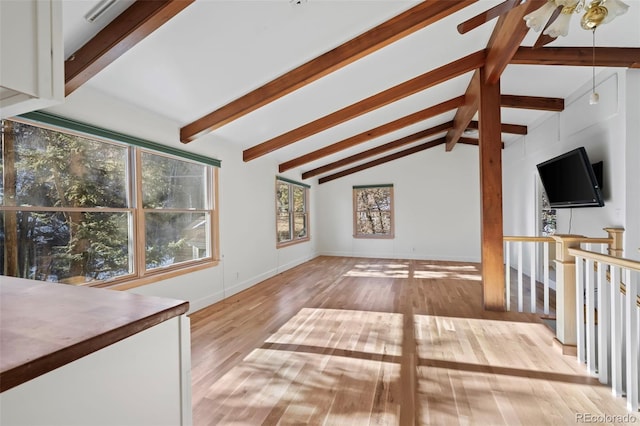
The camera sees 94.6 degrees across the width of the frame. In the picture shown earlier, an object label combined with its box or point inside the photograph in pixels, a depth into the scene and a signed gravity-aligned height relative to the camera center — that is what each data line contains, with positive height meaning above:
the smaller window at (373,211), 7.79 +0.00
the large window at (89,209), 2.11 +0.04
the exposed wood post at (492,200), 3.50 +0.12
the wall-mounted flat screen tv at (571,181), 3.37 +0.36
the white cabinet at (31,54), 0.62 +0.36
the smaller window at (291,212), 6.17 -0.01
